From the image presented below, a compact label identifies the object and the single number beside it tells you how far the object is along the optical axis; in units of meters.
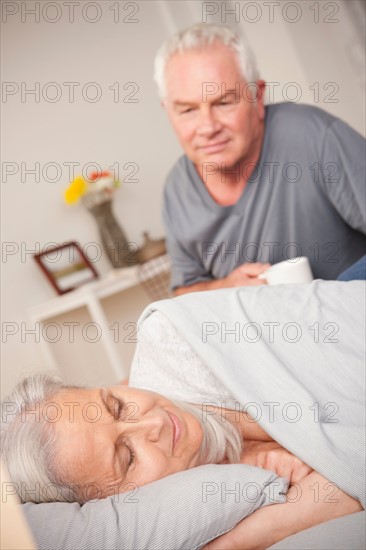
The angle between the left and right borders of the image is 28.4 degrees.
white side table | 2.90
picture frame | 3.11
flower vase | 3.22
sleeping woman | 1.05
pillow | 0.93
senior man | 1.90
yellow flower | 3.11
